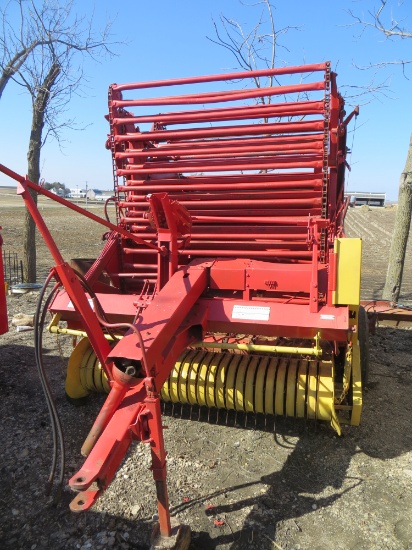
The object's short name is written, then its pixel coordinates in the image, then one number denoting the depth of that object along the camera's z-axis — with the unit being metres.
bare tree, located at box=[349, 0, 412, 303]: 7.01
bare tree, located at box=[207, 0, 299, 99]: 7.41
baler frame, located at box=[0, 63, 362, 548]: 3.12
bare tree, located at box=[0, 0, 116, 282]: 8.46
